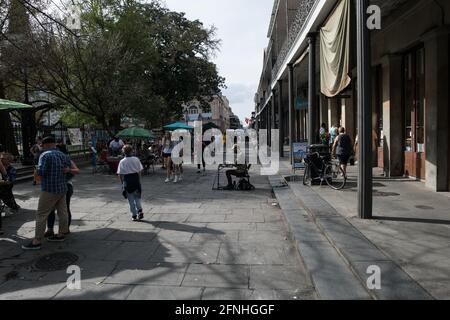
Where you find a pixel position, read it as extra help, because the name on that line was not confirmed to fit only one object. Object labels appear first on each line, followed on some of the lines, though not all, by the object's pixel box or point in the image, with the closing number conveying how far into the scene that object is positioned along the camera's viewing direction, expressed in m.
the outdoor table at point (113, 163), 16.97
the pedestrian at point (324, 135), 17.44
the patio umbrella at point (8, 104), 9.65
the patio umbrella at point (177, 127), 22.24
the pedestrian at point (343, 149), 11.66
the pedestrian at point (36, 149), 12.55
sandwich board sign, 14.07
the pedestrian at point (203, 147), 18.37
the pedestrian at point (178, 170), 14.61
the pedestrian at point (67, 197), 6.91
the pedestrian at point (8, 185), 8.27
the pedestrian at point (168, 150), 14.47
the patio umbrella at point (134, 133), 19.52
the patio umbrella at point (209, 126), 25.21
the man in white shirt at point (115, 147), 18.34
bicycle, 11.38
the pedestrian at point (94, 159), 18.00
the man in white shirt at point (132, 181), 8.02
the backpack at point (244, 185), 12.41
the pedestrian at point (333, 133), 17.28
